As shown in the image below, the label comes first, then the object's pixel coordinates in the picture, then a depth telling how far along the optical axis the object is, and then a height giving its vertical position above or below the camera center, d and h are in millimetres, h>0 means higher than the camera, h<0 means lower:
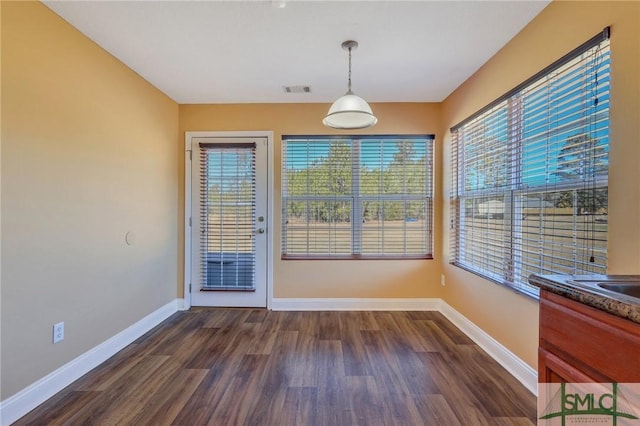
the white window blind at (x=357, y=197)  3451 +181
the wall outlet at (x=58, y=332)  1898 -854
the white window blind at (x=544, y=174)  1510 +265
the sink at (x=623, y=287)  1038 -276
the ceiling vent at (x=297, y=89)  2975 +1318
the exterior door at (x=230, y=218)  3441 -102
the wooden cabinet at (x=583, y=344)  790 -422
